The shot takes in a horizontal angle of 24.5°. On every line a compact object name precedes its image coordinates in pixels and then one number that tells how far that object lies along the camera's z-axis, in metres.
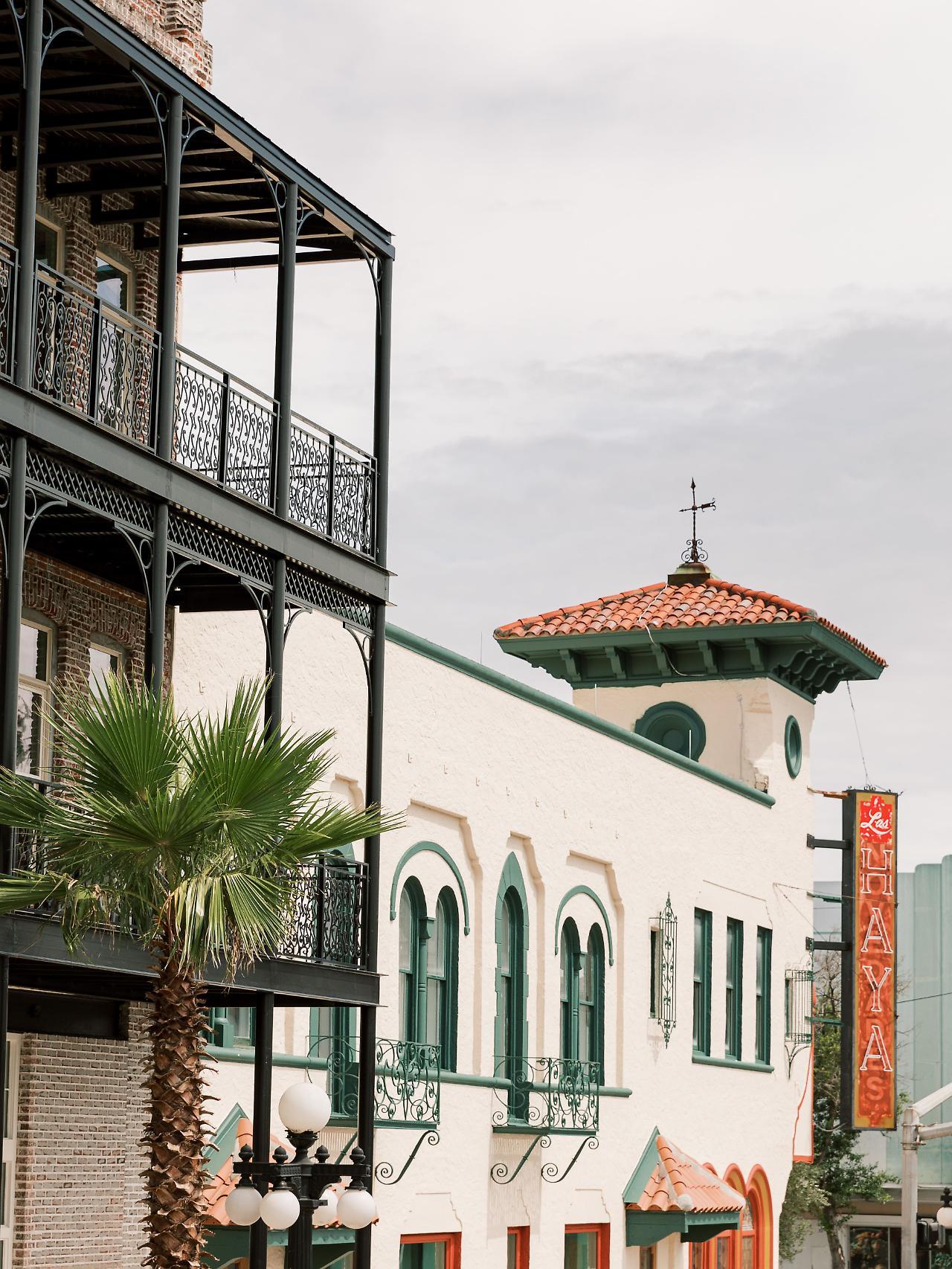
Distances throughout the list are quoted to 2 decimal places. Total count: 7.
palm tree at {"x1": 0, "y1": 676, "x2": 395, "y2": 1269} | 14.82
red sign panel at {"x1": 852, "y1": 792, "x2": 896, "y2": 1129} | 37.09
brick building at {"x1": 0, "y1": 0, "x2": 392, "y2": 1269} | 16.62
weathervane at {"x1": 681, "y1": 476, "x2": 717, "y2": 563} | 38.84
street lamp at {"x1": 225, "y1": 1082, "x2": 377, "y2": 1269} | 15.10
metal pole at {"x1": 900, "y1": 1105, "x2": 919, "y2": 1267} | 38.25
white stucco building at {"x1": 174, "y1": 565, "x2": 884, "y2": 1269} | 23.66
